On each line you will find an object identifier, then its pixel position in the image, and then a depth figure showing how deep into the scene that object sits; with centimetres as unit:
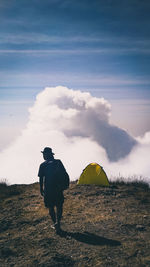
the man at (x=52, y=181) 610
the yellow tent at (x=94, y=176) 1115
